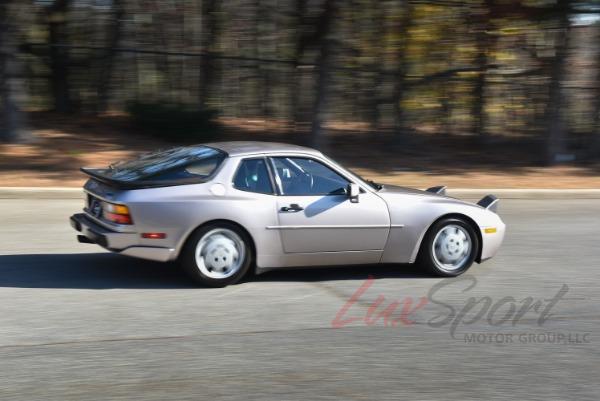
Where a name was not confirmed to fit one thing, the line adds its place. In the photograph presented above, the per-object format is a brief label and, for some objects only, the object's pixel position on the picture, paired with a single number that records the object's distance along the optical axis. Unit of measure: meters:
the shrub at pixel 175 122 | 34.00
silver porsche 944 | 13.72
